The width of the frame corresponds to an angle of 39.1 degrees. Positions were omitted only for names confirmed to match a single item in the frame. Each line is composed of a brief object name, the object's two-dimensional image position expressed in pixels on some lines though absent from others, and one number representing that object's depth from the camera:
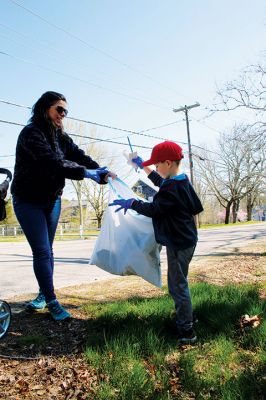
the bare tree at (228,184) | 44.66
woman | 3.27
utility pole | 29.89
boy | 2.93
